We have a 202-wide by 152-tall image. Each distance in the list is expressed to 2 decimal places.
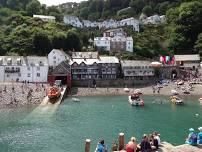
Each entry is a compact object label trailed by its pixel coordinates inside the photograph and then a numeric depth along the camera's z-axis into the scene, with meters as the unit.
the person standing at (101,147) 11.61
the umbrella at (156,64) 40.50
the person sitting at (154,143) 11.52
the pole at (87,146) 11.52
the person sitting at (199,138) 12.11
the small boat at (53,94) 30.57
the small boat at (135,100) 30.59
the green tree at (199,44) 45.92
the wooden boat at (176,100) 31.28
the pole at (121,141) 11.57
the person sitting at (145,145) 11.06
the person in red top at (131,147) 10.86
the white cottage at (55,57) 39.12
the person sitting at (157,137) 11.67
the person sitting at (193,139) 11.95
